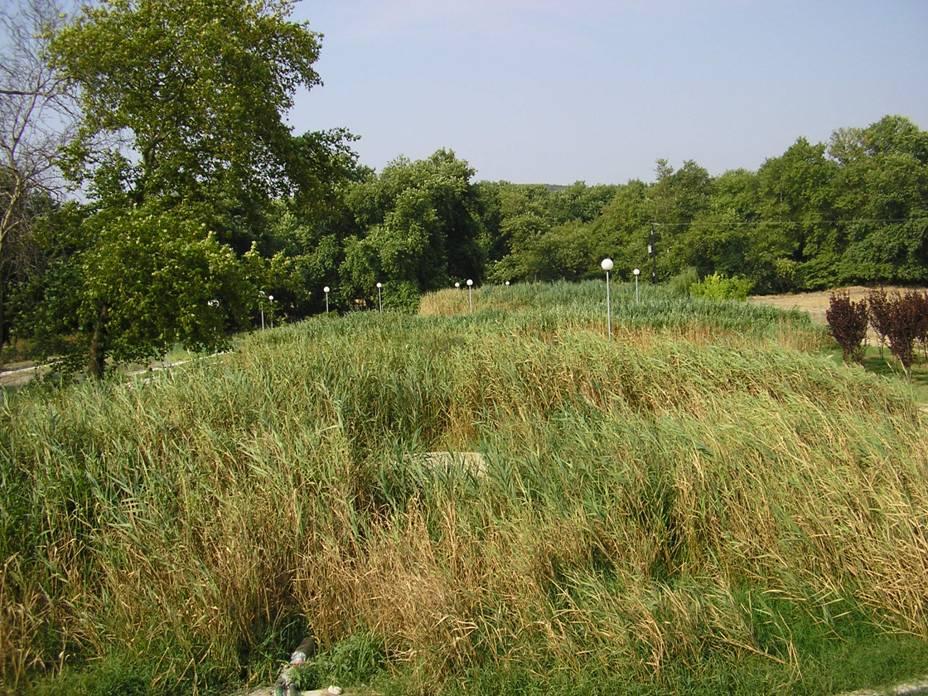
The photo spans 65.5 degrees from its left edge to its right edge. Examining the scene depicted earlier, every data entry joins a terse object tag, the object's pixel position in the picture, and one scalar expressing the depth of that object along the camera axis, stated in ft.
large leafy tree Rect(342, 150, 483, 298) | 109.29
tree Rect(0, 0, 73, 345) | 29.04
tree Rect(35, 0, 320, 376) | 31.55
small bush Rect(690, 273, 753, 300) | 87.52
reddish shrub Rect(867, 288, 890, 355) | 38.47
